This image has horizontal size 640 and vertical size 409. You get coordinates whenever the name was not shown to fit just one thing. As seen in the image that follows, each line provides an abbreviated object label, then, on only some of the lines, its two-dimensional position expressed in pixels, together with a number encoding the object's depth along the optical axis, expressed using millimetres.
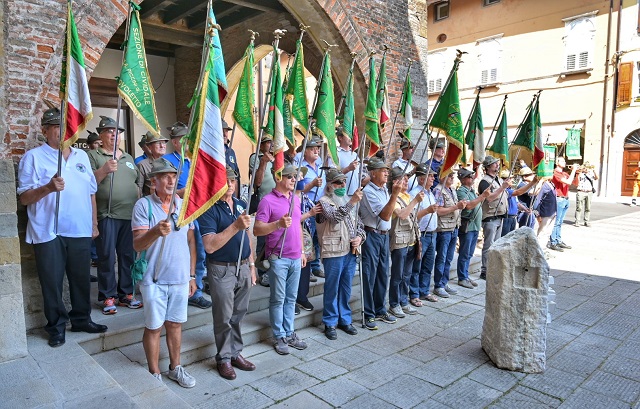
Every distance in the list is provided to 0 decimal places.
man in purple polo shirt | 4469
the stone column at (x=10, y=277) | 3574
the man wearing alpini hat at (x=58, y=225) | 3914
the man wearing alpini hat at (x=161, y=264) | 3559
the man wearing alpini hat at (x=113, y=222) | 4684
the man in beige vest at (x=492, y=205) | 7414
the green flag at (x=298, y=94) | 5066
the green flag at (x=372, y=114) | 5871
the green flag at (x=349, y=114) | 5727
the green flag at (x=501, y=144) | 6949
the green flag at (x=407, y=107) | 7195
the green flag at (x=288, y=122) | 5504
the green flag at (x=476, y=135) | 6570
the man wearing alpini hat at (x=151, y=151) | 4914
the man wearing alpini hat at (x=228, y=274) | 3869
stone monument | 4344
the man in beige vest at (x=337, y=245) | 4945
